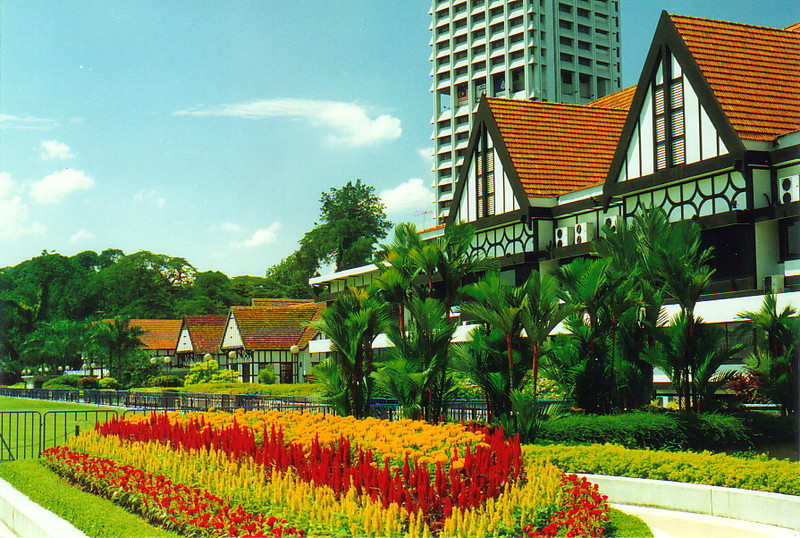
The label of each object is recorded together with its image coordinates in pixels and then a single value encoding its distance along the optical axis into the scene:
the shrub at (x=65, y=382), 68.50
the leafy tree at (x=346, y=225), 92.38
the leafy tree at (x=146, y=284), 111.31
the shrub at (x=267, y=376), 65.81
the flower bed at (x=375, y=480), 8.03
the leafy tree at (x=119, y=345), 72.81
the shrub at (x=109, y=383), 67.38
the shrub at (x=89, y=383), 67.88
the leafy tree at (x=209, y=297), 108.25
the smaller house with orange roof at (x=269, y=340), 72.38
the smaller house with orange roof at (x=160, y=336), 96.88
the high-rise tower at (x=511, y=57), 87.69
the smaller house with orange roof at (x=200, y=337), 84.25
